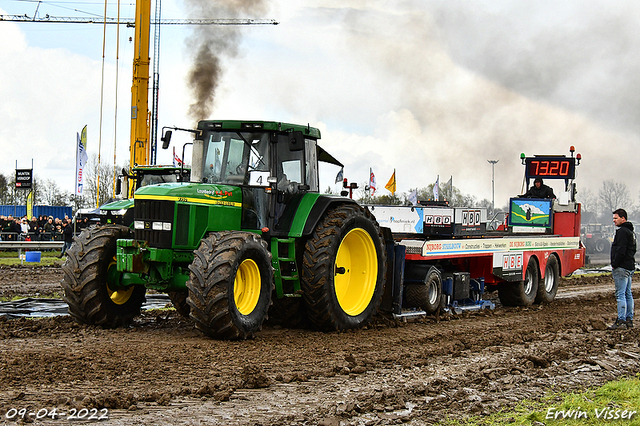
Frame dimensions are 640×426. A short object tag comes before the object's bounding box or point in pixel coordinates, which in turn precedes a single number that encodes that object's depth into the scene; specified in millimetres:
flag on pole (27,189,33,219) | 39659
